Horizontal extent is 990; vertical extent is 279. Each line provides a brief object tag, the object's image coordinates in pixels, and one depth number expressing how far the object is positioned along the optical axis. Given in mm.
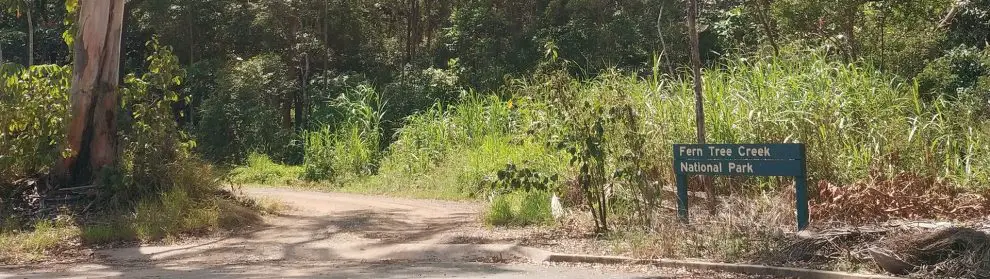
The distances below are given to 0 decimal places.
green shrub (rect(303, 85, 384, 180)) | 24328
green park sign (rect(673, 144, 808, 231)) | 10203
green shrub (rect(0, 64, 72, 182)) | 15422
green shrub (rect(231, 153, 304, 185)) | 24266
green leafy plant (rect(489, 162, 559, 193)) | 12867
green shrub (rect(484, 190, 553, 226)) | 13742
